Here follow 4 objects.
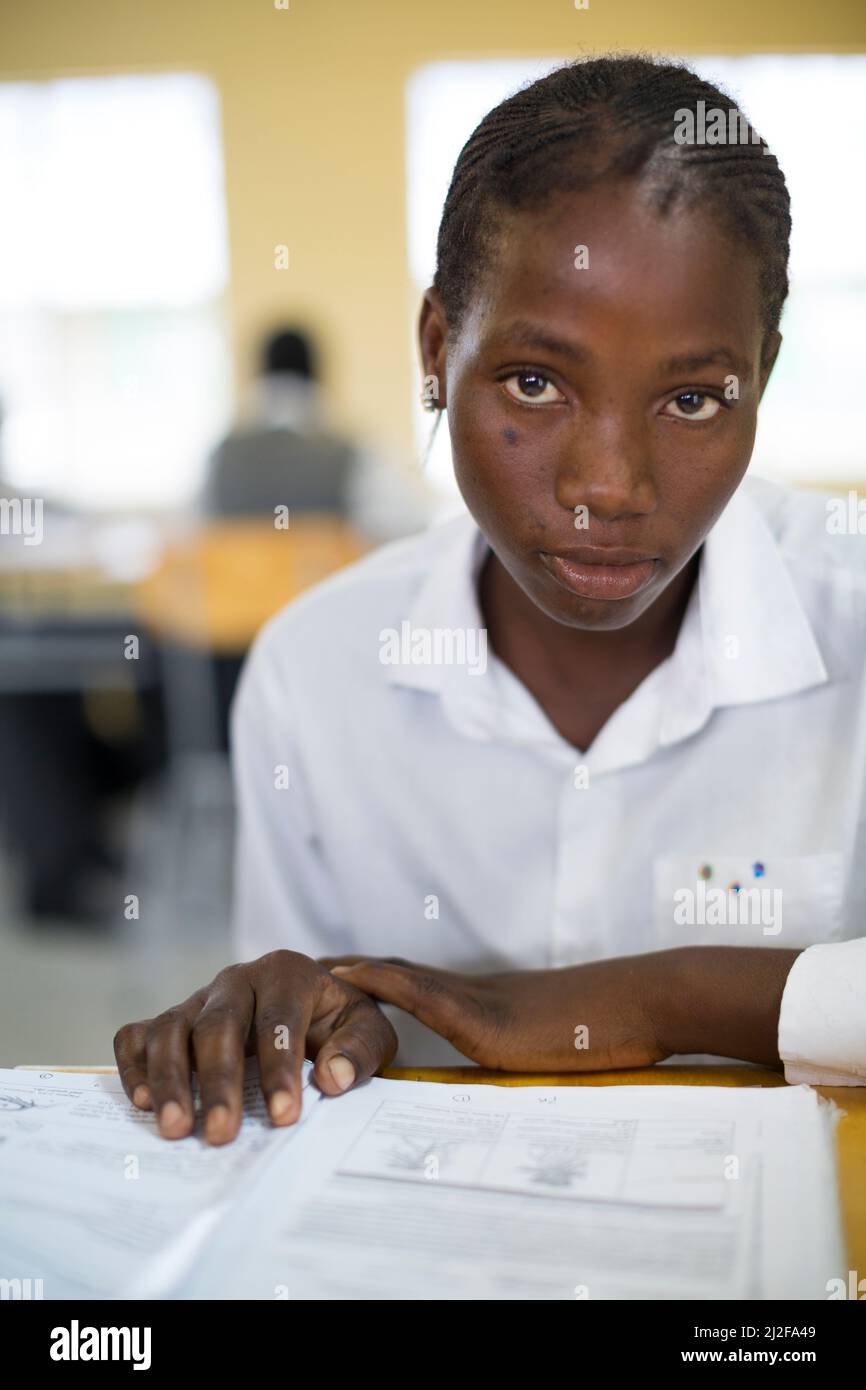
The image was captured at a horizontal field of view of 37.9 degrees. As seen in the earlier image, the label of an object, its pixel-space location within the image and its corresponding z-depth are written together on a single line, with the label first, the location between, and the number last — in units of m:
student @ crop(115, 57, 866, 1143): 0.69
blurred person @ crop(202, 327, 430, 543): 3.23
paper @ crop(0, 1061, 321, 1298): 0.52
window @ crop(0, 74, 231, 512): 4.98
